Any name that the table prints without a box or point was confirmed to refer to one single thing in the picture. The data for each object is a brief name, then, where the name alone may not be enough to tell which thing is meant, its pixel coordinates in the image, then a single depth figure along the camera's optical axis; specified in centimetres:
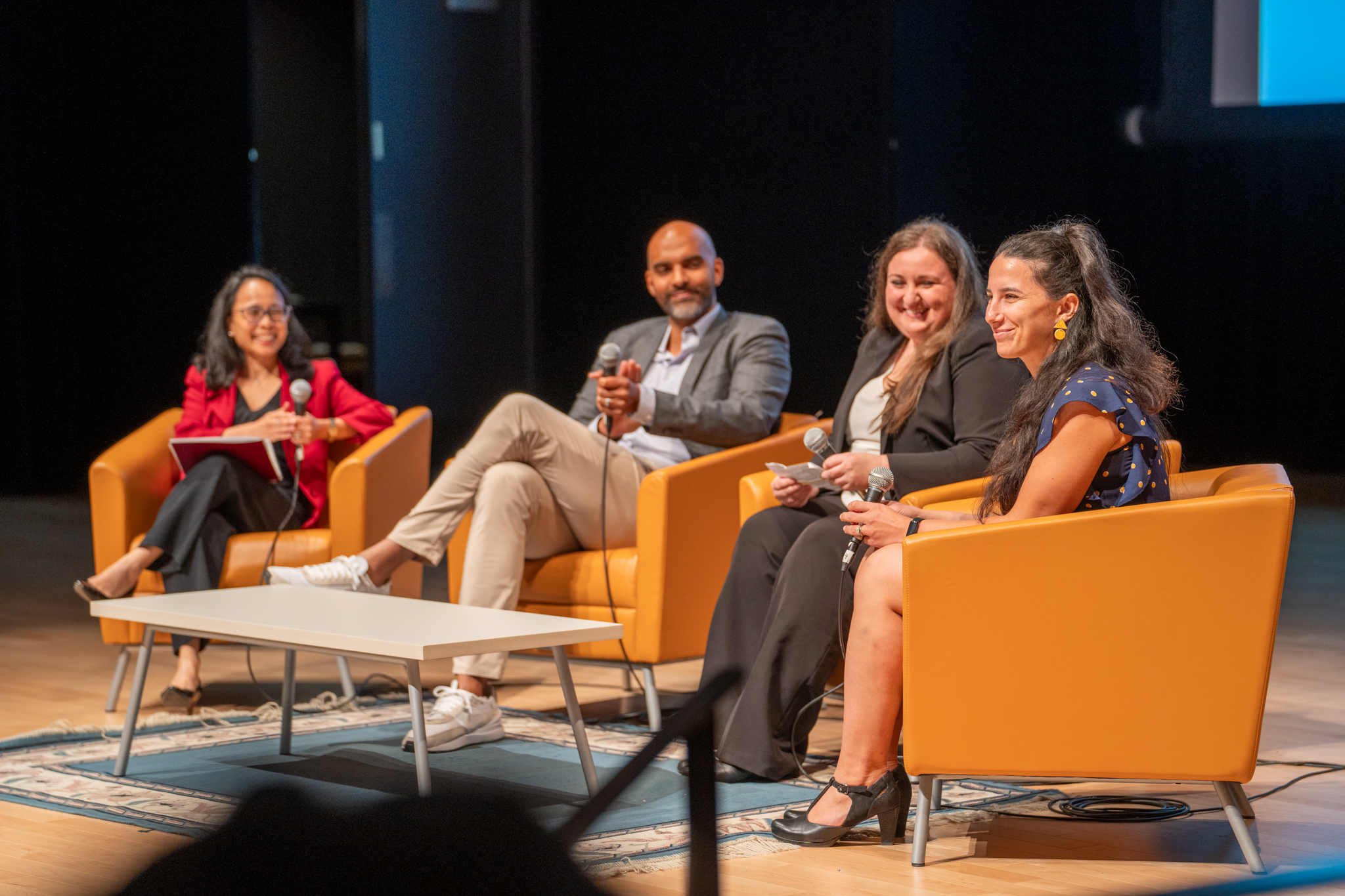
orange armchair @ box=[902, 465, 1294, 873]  462
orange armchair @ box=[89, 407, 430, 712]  782
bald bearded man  701
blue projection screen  1505
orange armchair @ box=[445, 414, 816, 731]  698
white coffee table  525
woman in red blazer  766
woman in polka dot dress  480
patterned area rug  538
